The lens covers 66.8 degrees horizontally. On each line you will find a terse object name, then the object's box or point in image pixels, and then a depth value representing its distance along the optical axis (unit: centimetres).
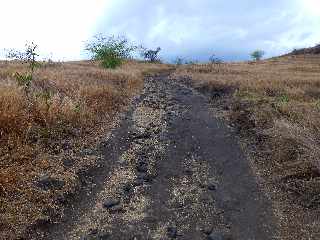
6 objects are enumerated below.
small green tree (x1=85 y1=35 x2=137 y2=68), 1967
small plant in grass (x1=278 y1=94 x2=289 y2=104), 847
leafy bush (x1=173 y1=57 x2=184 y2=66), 2986
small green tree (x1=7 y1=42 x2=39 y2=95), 682
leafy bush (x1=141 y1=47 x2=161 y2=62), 3583
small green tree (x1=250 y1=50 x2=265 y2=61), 5137
